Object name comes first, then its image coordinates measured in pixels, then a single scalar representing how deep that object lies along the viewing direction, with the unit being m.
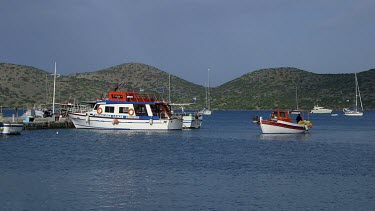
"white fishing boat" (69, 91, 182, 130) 78.06
